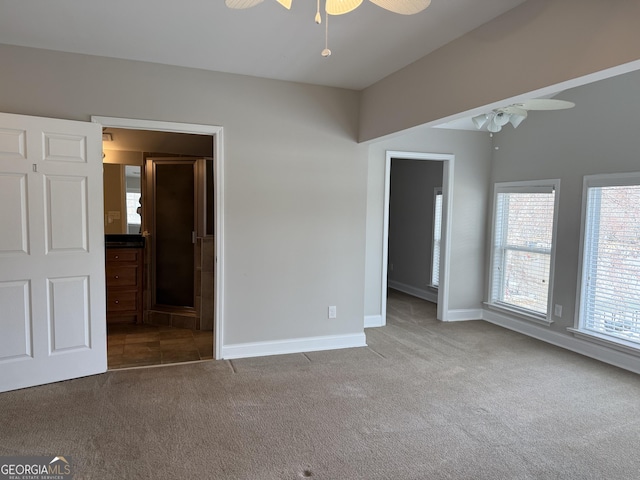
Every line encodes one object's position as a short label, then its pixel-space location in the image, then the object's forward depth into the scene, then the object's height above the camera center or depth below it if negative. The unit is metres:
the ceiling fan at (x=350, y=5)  1.67 +0.84
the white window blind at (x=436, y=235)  6.41 -0.32
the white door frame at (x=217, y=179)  3.44 +0.27
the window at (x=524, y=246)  4.58 -0.36
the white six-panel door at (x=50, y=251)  2.97 -0.33
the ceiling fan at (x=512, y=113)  3.14 +0.83
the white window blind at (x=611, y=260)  3.71 -0.39
